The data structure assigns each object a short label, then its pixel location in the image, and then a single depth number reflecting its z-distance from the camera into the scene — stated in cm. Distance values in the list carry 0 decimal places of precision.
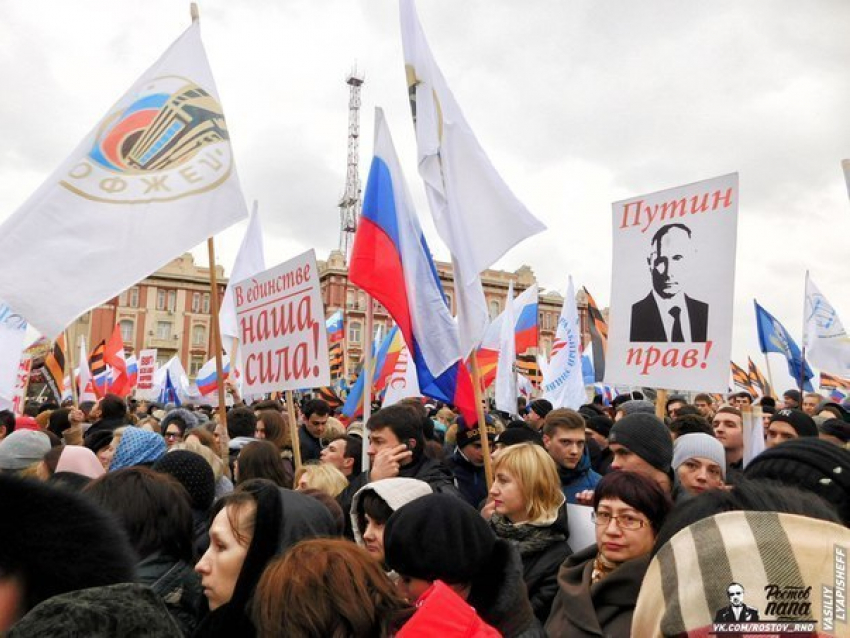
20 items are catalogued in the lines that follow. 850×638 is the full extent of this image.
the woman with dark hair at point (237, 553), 252
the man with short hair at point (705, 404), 1060
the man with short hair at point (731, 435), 599
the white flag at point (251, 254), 954
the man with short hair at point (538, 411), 941
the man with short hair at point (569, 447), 517
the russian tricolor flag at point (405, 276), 559
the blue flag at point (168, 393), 2202
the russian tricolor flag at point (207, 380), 1831
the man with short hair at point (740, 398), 1045
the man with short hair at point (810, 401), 1086
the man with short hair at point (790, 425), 514
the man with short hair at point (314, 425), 769
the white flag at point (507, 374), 1018
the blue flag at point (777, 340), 1364
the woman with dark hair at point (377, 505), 303
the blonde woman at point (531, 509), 344
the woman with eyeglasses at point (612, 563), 272
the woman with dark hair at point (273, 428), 668
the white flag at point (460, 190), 521
